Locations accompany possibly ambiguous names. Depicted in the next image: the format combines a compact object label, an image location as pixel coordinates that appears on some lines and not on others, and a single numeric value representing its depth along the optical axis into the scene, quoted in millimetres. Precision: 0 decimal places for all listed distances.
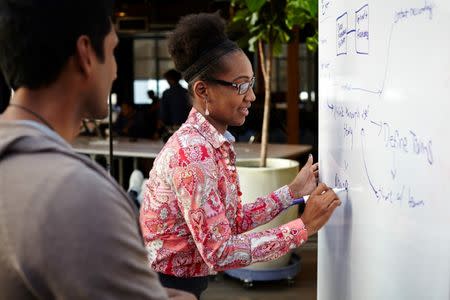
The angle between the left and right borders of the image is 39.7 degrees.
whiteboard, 1229
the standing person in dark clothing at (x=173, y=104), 7430
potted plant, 4137
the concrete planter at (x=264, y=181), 4211
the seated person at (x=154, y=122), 8156
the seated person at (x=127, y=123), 7824
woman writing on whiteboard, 1646
